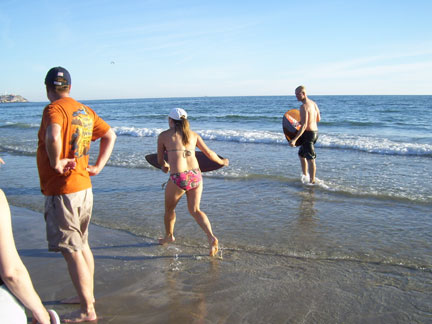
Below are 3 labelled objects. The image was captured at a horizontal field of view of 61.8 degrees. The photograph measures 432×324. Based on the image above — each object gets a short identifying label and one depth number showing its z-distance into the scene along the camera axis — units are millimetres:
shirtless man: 7496
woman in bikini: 4047
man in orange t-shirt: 2547
